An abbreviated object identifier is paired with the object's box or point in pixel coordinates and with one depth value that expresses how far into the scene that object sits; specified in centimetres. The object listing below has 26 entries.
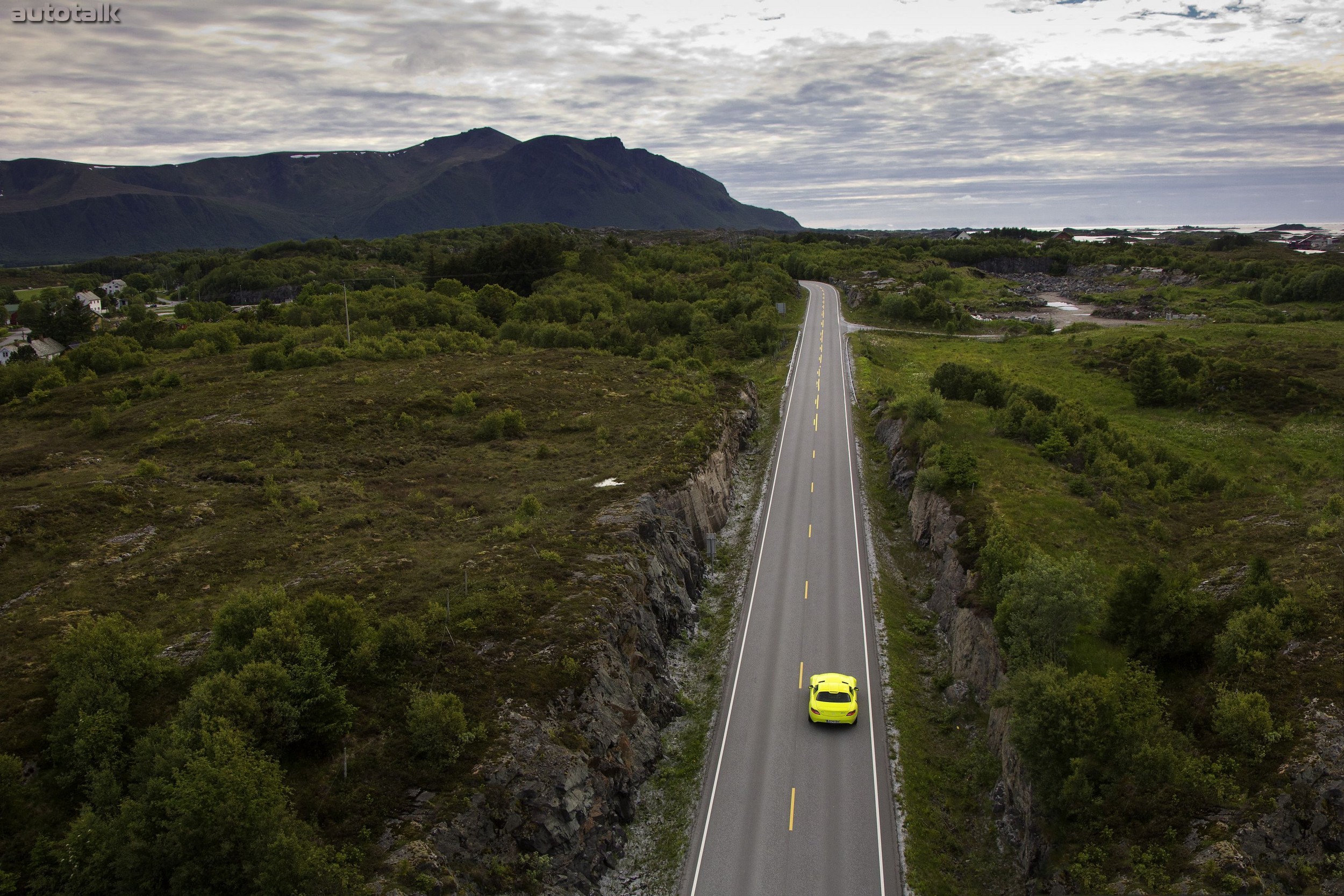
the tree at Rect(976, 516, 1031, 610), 3070
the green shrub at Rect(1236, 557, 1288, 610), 2458
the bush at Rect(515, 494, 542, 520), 3716
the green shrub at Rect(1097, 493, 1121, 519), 3838
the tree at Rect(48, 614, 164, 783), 1842
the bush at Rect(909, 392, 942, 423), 5422
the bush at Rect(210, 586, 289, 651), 2211
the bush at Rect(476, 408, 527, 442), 5069
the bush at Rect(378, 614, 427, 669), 2402
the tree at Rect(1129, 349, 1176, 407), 6575
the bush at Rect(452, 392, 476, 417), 5475
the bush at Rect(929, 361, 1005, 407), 6197
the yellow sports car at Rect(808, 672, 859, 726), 2862
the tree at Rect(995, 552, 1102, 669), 2473
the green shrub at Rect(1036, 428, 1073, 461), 4762
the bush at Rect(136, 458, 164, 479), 3853
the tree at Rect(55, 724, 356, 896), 1529
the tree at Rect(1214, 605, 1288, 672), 2214
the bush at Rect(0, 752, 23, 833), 1694
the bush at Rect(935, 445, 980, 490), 4253
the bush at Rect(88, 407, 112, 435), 4859
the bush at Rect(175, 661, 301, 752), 1864
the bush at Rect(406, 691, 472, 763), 2092
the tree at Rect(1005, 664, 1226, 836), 1927
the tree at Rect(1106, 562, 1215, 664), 2459
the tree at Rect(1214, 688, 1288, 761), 1919
